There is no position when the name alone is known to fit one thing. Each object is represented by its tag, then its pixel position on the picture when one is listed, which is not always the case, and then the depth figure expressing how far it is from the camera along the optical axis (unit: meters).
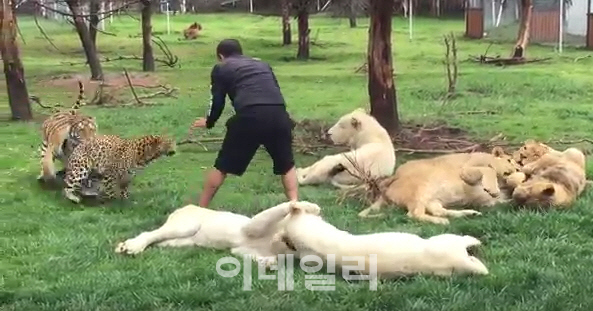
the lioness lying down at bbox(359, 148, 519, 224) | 6.84
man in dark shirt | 6.82
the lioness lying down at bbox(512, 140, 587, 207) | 6.86
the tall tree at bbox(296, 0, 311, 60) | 26.19
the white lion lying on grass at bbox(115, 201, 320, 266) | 5.61
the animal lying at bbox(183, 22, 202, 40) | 33.55
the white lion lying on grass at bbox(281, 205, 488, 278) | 5.16
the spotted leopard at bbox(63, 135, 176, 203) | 7.70
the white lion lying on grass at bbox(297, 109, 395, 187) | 8.11
